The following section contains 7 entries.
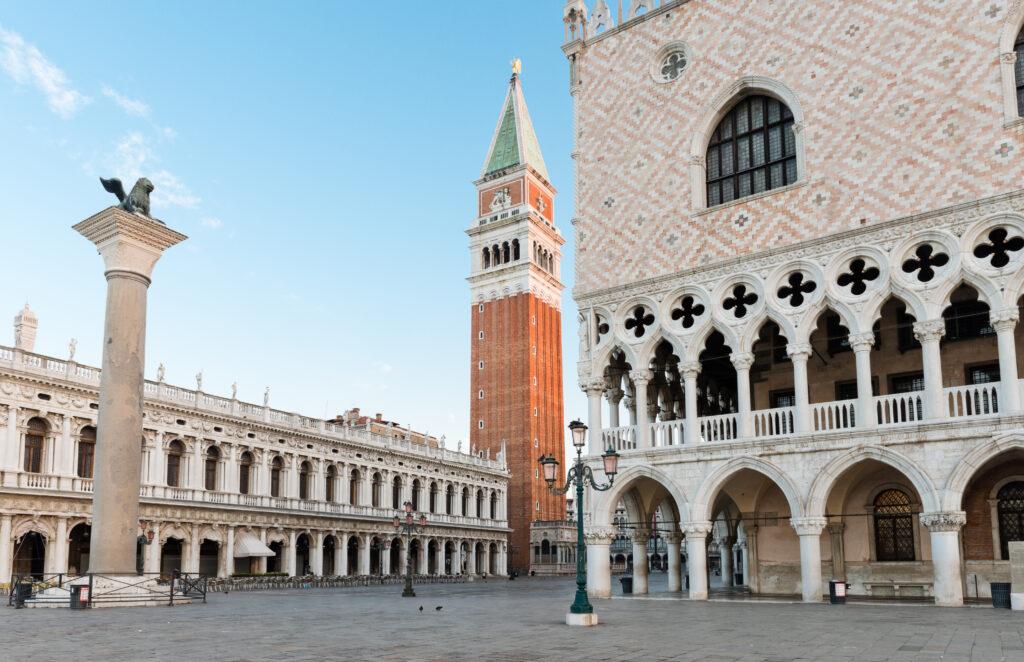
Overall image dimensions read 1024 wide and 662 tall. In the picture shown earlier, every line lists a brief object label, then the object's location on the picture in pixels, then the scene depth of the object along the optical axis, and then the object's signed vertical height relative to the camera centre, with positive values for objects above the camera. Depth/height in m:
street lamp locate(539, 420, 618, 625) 15.77 +0.09
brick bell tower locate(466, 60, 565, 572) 75.81 +14.00
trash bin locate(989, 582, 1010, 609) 18.20 -2.07
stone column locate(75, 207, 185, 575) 21.25 +2.58
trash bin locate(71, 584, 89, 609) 20.55 -2.33
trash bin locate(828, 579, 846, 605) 20.70 -2.30
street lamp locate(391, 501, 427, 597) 32.62 -1.88
